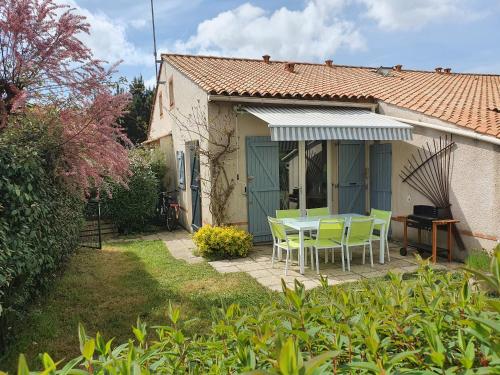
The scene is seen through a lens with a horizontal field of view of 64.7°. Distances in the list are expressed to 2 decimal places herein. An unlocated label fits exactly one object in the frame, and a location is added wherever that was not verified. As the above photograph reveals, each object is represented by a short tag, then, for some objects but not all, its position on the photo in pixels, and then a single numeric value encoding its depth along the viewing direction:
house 11.62
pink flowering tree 6.96
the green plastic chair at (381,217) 11.72
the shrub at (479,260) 8.56
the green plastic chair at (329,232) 10.39
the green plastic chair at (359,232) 10.68
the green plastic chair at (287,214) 12.80
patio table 10.64
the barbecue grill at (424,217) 11.95
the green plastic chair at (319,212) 13.11
